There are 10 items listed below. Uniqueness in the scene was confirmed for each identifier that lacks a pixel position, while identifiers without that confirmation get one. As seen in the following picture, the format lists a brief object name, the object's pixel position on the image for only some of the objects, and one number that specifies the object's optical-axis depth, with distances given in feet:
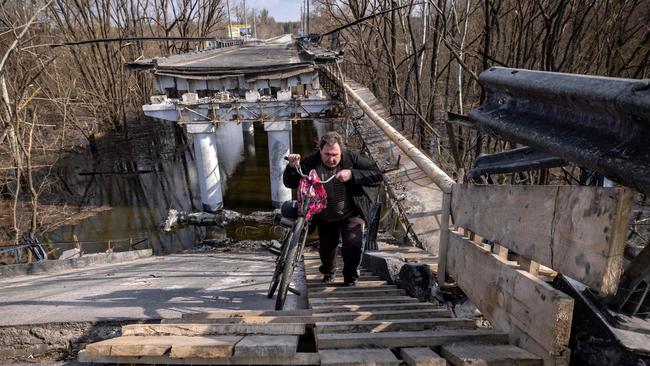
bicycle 12.64
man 12.98
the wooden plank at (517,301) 5.64
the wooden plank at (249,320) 8.49
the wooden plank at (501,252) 8.53
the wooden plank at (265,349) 6.48
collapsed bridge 4.98
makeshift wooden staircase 6.23
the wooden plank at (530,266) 7.11
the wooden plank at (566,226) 4.86
